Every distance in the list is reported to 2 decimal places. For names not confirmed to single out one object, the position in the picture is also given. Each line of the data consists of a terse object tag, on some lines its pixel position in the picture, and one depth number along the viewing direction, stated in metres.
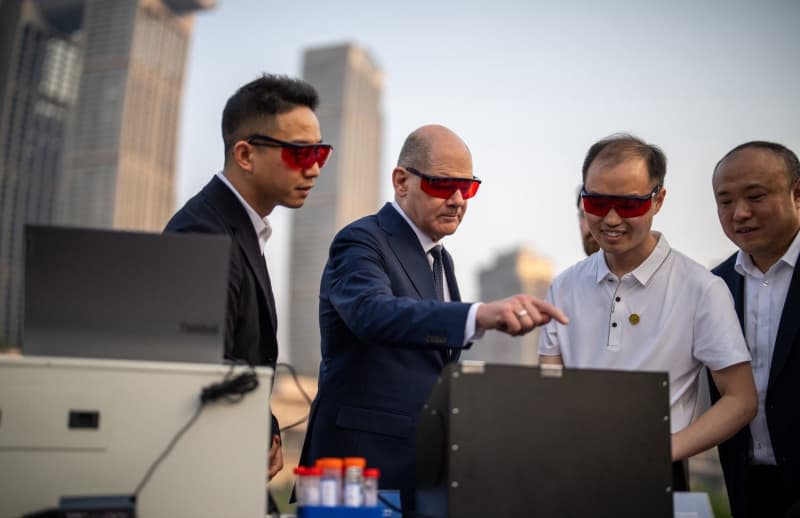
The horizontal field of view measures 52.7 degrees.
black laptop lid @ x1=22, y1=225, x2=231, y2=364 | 2.33
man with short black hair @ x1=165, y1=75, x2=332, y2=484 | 3.44
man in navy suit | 2.82
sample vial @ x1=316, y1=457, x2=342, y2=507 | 2.37
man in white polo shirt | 3.16
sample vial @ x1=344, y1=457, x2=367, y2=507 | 2.38
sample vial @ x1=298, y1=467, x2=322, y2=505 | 2.38
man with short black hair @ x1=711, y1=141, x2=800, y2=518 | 3.75
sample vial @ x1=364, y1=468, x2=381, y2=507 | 2.40
